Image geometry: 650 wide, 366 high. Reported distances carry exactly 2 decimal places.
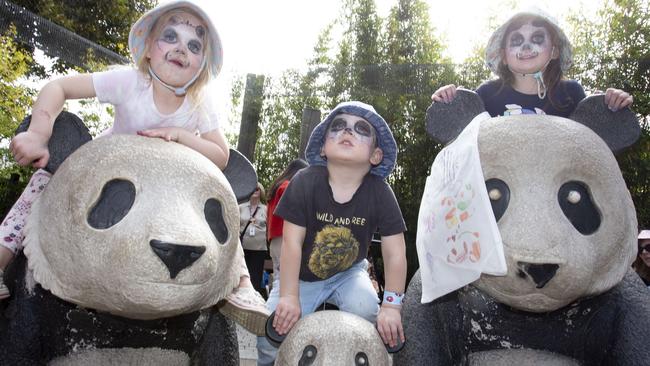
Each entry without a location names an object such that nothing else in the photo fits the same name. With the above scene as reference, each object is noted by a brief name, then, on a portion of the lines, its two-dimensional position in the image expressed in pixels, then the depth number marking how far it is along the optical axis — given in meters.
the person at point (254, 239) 4.90
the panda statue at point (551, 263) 1.86
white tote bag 1.88
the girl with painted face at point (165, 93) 2.19
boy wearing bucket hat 2.39
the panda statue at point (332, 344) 1.94
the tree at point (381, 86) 7.27
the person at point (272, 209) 3.64
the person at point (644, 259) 4.41
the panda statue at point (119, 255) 1.76
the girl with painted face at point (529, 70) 2.45
